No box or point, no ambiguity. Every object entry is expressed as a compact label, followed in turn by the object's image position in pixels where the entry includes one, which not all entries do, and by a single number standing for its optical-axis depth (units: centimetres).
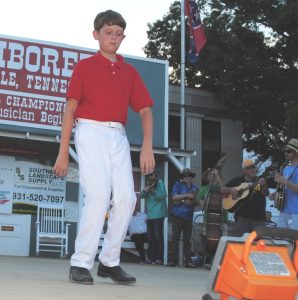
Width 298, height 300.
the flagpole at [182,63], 1528
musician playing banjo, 629
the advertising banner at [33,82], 1219
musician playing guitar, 779
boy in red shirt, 390
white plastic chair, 1193
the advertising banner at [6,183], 1209
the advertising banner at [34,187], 1228
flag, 1664
